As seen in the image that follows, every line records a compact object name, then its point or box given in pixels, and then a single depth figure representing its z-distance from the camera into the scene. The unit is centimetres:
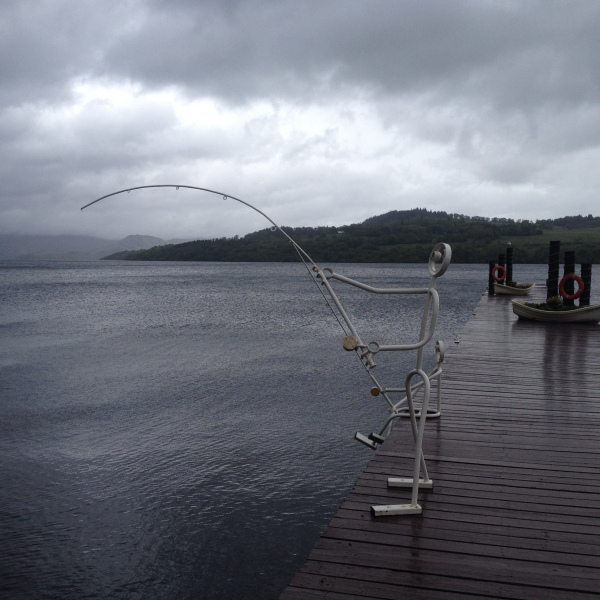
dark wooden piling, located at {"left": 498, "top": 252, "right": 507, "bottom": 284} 3288
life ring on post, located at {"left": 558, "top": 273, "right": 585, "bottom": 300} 1558
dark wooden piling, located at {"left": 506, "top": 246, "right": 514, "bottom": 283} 2881
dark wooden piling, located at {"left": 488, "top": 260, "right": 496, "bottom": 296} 2547
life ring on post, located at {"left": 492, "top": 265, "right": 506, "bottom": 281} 2816
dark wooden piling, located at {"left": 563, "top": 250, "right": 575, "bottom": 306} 1581
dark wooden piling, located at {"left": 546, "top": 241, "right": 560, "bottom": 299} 1741
